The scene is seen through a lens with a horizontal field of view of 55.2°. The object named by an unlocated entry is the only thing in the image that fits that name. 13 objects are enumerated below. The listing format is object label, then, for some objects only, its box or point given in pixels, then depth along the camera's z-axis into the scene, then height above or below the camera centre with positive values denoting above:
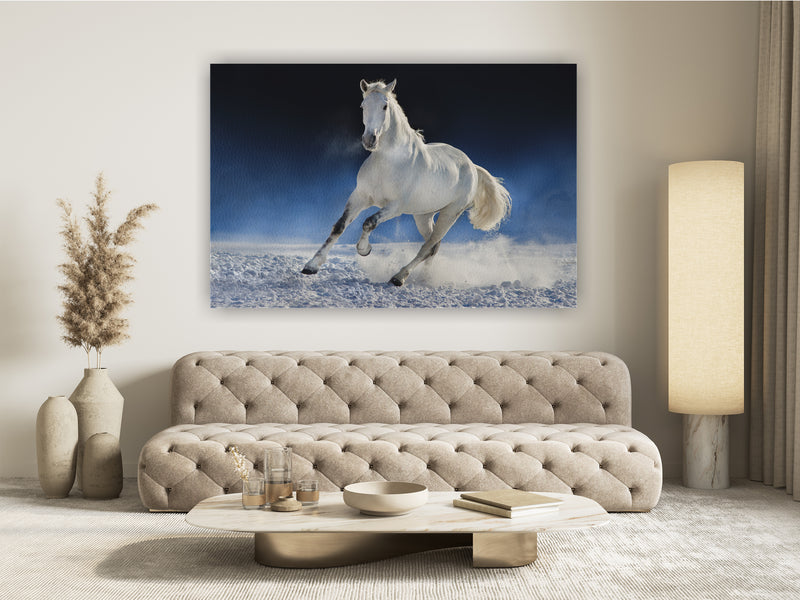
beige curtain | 3.82 +0.15
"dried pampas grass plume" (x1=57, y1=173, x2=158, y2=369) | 3.94 +0.00
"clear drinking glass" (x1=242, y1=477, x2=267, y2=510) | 2.59 -0.72
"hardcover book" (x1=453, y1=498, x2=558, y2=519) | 2.47 -0.74
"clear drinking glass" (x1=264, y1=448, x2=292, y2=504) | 2.58 -0.65
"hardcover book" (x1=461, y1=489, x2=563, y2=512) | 2.49 -0.72
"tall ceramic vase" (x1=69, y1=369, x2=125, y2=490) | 3.88 -0.62
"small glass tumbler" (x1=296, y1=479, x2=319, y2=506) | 2.60 -0.71
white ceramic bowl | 2.46 -0.70
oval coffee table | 2.38 -0.76
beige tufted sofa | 3.35 -0.69
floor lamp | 3.85 -0.13
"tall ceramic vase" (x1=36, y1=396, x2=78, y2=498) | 3.72 -0.80
